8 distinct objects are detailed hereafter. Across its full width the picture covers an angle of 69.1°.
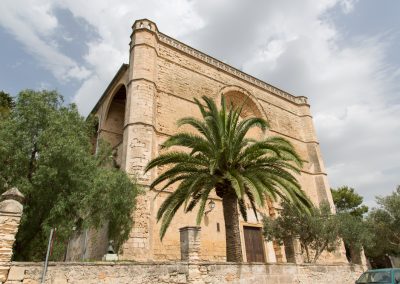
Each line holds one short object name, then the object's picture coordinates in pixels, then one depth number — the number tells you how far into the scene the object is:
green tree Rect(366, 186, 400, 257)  16.77
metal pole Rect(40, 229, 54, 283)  5.43
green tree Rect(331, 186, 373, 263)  12.56
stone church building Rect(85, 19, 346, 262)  11.30
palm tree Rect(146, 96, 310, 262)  8.73
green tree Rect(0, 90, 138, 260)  7.82
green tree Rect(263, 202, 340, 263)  11.61
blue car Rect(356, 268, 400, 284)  7.43
